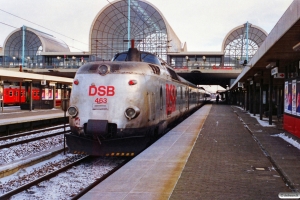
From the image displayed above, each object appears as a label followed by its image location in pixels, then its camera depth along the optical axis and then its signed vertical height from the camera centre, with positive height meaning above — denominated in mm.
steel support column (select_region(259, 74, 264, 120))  24269 -241
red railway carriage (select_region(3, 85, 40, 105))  41719 -153
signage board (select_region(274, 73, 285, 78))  16684 +955
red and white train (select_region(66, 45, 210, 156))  10164 -463
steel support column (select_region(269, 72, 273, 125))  19700 +96
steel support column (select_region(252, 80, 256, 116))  28706 -291
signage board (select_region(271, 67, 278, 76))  15758 +1101
